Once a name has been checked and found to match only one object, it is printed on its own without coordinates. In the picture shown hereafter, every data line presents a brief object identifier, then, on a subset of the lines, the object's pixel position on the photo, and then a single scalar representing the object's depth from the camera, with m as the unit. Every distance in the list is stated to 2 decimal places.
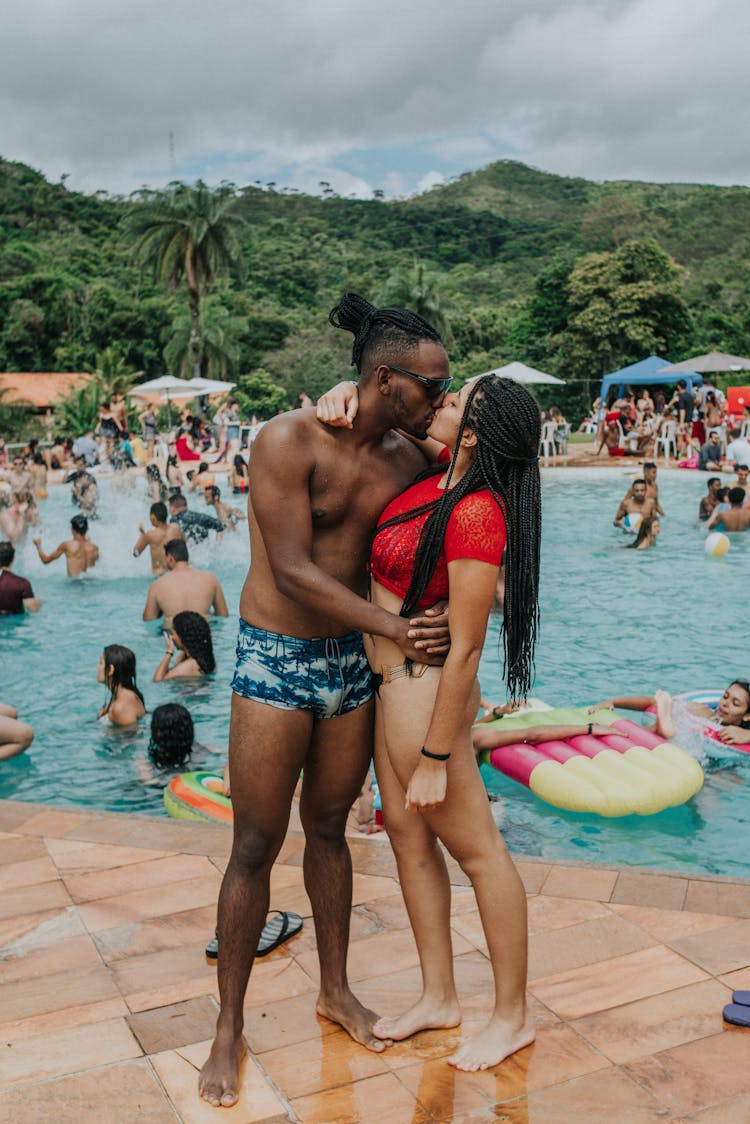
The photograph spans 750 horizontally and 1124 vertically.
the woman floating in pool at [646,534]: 13.94
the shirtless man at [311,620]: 2.46
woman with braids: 2.41
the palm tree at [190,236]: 37.94
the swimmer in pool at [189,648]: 7.86
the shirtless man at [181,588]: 8.83
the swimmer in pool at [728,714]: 6.37
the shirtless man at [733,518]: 14.62
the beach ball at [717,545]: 13.45
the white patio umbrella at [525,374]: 25.83
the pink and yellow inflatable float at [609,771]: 5.57
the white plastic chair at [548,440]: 24.02
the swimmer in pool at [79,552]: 12.12
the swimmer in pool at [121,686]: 6.70
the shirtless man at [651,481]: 13.59
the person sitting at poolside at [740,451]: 17.08
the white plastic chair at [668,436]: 23.27
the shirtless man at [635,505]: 14.05
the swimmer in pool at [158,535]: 11.08
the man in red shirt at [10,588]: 10.16
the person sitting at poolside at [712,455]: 20.39
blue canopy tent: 26.72
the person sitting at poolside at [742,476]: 16.08
